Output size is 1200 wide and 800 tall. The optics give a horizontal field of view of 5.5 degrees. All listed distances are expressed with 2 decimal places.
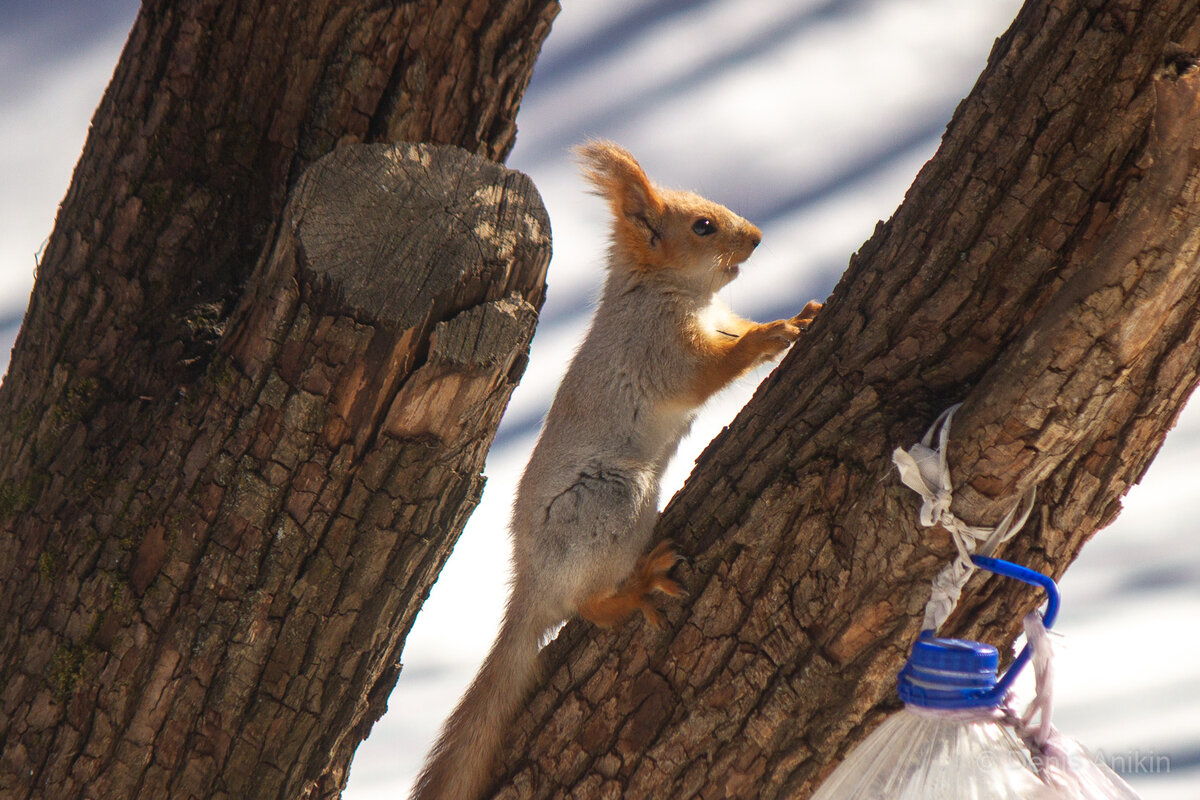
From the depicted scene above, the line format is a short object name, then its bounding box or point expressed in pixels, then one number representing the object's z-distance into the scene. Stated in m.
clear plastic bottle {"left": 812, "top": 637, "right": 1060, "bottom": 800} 4.58
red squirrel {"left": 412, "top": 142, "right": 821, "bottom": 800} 5.60
